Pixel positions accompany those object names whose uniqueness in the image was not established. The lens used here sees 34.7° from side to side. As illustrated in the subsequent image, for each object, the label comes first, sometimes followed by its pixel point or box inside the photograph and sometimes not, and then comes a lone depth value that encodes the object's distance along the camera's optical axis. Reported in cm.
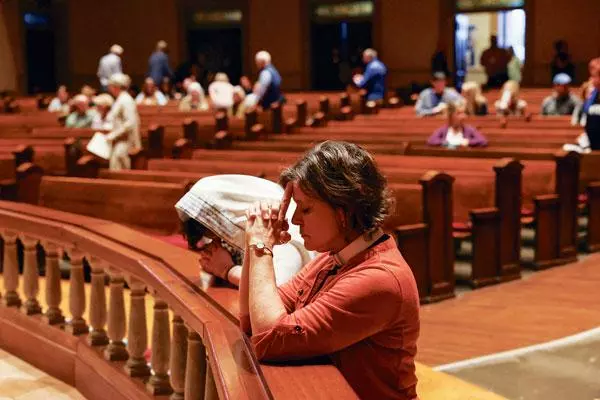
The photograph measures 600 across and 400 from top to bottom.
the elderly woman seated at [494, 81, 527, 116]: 1144
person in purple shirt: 844
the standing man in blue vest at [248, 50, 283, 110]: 1245
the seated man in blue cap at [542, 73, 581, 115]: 1084
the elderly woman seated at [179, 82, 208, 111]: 1421
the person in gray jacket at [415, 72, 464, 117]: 1206
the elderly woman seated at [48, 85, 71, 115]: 1549
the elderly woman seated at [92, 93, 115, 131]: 1089
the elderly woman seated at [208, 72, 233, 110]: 1345
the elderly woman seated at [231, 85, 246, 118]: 1320
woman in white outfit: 944
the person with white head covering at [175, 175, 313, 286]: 276
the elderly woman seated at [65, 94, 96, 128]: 1180
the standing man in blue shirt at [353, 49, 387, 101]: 1366
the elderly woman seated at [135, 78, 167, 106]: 1589
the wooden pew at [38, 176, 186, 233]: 642
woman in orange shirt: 203
